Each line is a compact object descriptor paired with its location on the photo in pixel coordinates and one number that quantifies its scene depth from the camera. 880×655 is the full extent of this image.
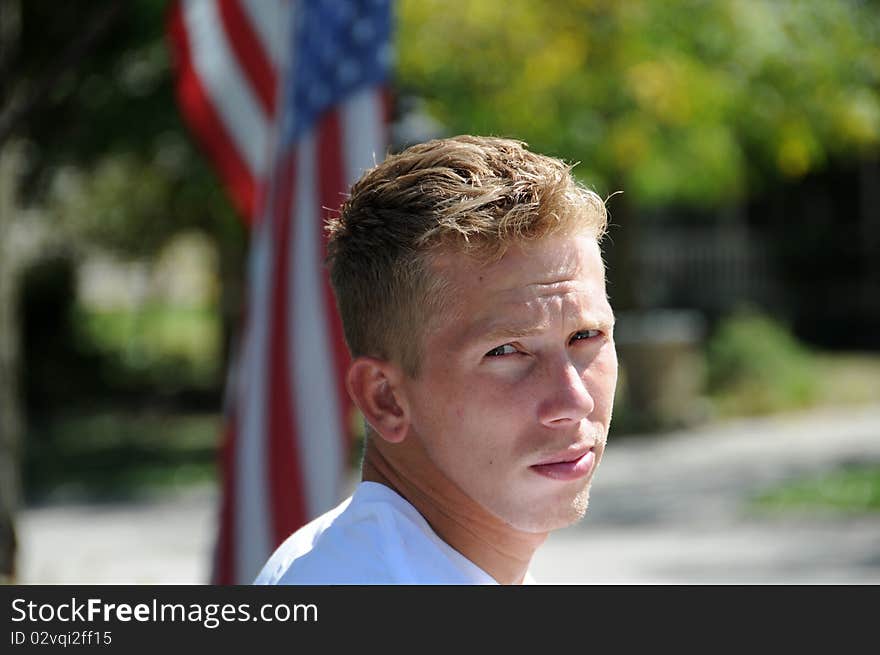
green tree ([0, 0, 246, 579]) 25.44
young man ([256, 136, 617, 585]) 3.25
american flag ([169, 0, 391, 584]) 9.91
